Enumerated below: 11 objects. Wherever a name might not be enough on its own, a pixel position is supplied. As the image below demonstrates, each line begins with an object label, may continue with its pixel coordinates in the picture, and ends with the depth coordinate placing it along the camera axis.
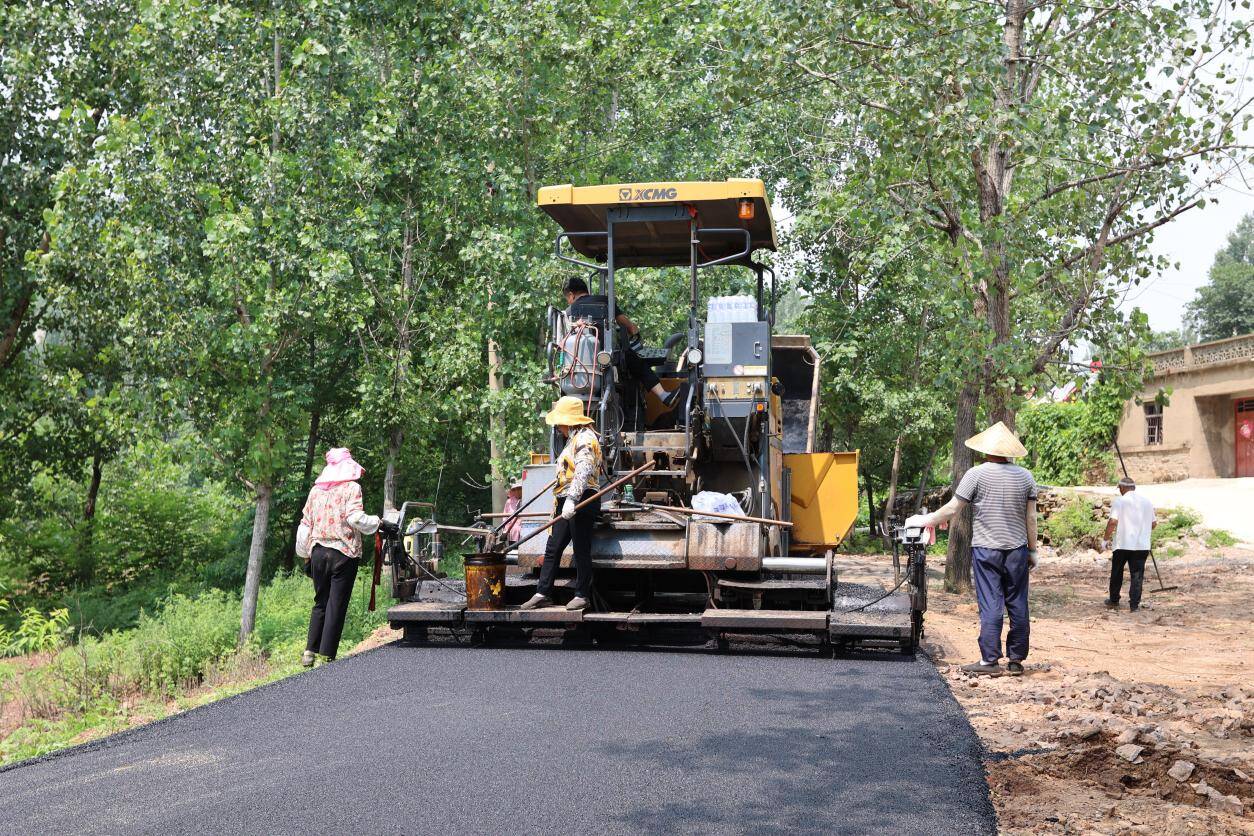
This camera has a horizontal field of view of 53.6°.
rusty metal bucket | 8.96
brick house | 35.00
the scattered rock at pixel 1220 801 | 4.89
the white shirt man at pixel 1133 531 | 14.80
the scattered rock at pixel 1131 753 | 5.62
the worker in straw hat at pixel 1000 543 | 8.43
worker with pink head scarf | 9.03
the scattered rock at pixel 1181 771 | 5.30
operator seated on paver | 9.52
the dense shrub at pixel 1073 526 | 25.06
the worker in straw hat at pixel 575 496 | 8.72
